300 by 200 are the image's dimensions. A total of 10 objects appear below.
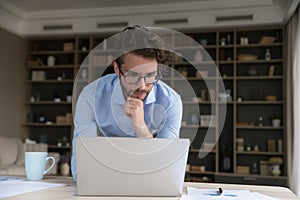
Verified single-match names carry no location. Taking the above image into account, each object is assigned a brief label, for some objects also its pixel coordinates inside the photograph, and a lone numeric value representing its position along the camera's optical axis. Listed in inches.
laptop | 37.0
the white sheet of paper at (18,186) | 40.1
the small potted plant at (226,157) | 201.3
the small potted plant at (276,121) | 197.8
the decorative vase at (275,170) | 191.0
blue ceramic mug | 53.7
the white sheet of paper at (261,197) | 40.8
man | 39.3
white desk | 37.4
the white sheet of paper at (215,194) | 40.3
